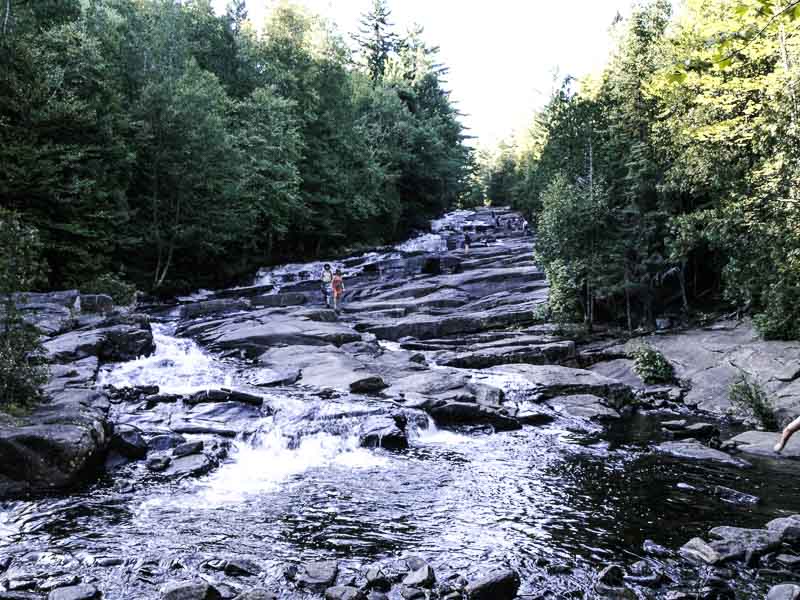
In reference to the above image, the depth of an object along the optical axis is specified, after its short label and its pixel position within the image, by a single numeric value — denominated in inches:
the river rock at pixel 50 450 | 338.0
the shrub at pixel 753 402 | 528.1
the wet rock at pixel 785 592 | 225.6
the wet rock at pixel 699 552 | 268.2
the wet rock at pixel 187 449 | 410.3
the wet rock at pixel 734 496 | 354.0
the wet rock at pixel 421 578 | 244.1
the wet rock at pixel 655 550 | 279.4
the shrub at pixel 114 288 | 944.9
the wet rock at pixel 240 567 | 252.0
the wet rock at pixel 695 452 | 434.9
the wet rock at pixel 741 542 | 271.4
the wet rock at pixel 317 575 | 242.2
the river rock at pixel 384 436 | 464.1
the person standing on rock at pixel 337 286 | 1061.8
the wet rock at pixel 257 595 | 226.5
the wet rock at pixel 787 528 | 285.5
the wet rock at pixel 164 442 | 426.6
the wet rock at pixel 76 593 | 222.4
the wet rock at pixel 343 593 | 229.7
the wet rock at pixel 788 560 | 263.0
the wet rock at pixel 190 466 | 381.4
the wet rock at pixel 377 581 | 241.8
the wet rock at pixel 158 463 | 387.9
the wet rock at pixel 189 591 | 224.2
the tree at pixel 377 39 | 2984.7
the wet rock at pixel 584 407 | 573.7
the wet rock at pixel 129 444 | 405.1
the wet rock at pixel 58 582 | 233.4
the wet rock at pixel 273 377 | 612.9
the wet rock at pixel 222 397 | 524.7
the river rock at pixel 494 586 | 237.1
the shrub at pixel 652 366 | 697.0
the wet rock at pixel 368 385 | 588.4
